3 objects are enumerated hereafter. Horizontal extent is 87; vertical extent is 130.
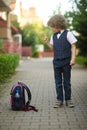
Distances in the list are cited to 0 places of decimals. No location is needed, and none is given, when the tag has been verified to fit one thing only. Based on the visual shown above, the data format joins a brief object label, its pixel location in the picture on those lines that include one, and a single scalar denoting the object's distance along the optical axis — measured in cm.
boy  537
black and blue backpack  524
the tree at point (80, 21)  1492
